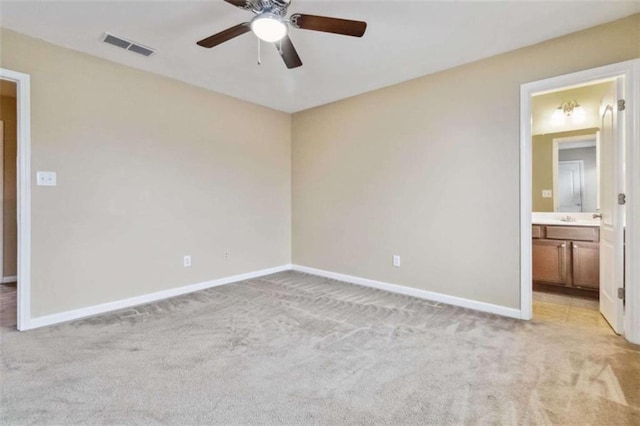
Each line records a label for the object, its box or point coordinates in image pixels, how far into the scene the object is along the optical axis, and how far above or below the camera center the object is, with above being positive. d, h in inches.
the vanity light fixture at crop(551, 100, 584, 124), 152.7 +49.0
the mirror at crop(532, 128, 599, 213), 153.8 +20.5
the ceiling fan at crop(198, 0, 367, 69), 73.6 +46.3
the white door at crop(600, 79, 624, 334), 97.3 -0.5
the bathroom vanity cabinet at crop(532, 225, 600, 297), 138.0 -20.5
